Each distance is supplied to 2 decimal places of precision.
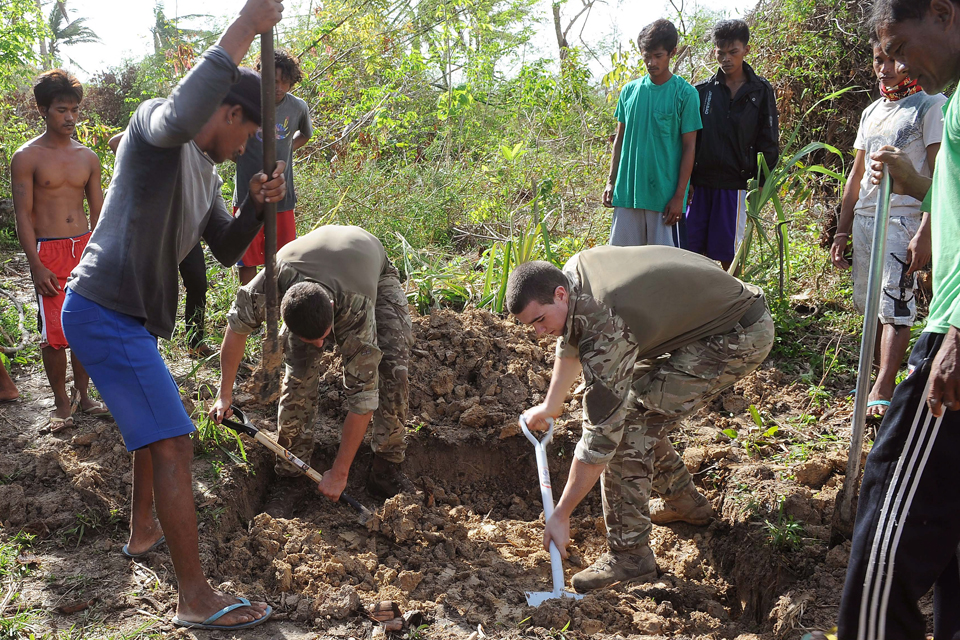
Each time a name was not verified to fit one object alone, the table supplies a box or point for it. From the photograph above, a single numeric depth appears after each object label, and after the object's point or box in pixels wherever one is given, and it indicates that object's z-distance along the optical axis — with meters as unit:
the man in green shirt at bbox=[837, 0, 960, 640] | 1.89
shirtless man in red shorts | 3.82
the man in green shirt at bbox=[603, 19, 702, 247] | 4.41
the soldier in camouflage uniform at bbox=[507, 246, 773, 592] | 2.71
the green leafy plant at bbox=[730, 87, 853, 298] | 4.50
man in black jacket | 4.46
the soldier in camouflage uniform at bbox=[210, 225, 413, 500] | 3.03
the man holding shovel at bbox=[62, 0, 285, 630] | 2.33
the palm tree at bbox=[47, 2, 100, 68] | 23.97
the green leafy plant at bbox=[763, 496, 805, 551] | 3.08
